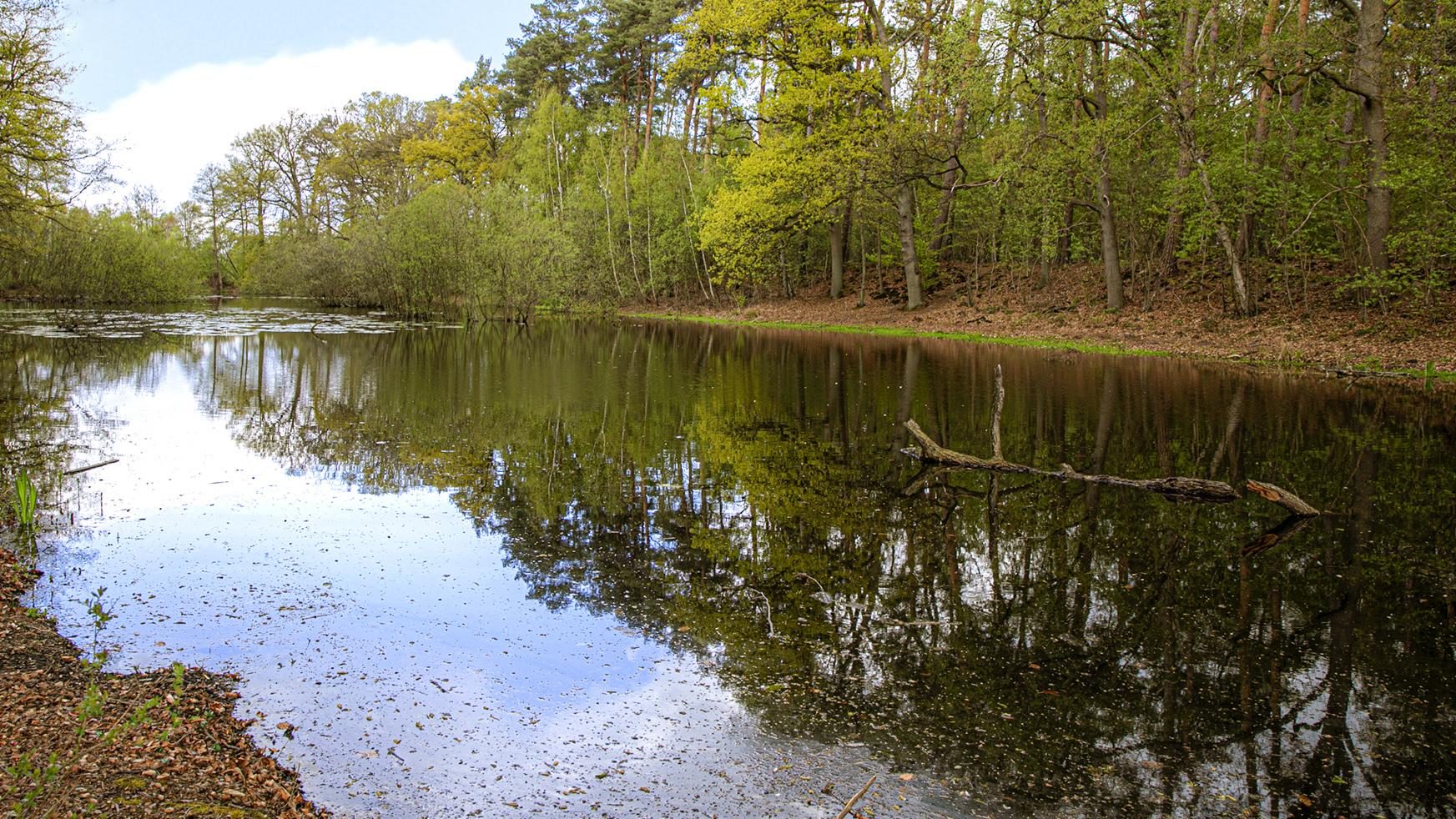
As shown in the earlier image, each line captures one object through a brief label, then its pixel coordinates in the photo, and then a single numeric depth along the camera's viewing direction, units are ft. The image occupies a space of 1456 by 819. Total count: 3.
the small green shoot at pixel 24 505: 22.74
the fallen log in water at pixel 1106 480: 28.12
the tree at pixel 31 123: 62.90
